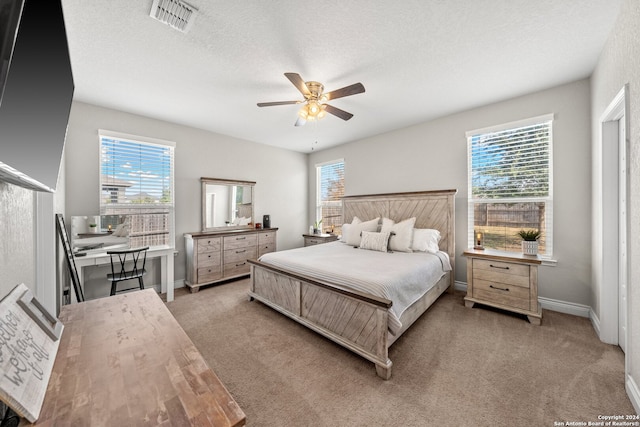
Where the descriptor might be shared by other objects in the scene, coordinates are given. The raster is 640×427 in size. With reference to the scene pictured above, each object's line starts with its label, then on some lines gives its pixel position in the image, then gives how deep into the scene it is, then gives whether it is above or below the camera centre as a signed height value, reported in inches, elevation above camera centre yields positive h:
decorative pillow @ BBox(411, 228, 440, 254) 134.8 -16.2
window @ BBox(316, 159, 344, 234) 218.5 +17.0
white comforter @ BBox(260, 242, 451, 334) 83.4 -23.6
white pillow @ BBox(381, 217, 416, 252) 137.2 -13.3
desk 116.1 -24.3
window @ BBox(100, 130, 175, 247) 135.9 +16.3
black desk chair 120.7 -30.0
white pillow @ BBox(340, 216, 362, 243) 163.8 -12.0
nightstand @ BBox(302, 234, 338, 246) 201.6 -22.2
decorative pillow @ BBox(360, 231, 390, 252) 139.1 -17.3
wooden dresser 153.8 -28.0
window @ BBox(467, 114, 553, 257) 120.6 +15.7
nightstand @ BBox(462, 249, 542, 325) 105.1 -32.6
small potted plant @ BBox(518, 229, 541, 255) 114.5 -14.6
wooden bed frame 77.6 -35.2
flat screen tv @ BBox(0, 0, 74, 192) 22.7 +14.2
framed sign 27.1 -19.0
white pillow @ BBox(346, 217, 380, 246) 157.1 -11.2
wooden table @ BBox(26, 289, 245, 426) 29.0 -24.2
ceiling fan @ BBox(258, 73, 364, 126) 93.7 +47.4
